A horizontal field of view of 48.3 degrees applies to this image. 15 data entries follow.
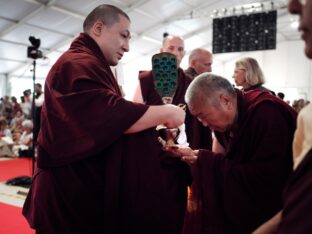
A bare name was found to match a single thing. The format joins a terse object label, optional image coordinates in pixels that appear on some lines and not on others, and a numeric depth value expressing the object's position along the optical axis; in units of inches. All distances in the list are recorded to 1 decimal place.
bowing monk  49.3
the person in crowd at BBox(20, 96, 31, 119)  303.0
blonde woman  99.0
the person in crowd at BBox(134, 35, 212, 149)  71.1
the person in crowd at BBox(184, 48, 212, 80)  93.7
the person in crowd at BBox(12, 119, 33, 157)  228.8
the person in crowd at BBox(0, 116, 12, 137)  269.0
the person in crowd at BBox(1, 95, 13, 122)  337.1
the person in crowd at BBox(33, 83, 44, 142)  180.6
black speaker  279.7
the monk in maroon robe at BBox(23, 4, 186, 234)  41.9
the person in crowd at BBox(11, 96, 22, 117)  336.1
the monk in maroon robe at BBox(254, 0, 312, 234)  23.7
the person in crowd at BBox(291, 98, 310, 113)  213.8
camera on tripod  144.7
